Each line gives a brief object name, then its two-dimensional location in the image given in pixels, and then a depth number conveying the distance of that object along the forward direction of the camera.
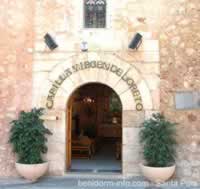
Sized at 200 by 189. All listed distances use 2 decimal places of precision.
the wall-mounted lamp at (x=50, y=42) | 7.07
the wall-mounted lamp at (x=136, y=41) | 6.93
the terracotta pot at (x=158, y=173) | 6.39
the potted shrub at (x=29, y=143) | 6.59
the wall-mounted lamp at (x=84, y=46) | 7.11
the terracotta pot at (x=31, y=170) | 6.57
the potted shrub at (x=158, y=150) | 6.41
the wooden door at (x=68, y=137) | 7.34
